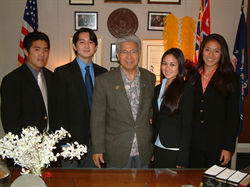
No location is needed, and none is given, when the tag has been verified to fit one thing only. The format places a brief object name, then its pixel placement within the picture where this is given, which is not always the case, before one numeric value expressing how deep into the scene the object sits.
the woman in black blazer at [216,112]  2.04
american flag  3.46
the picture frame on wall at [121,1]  3.81
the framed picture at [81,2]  3.80
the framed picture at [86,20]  3.83
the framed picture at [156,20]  3.90
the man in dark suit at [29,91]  2.22
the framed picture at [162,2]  3.87
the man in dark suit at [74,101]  2.25
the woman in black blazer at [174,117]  1.96
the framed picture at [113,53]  3.94
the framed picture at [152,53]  3.96
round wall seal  3.84
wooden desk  1.42
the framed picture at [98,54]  3.89
